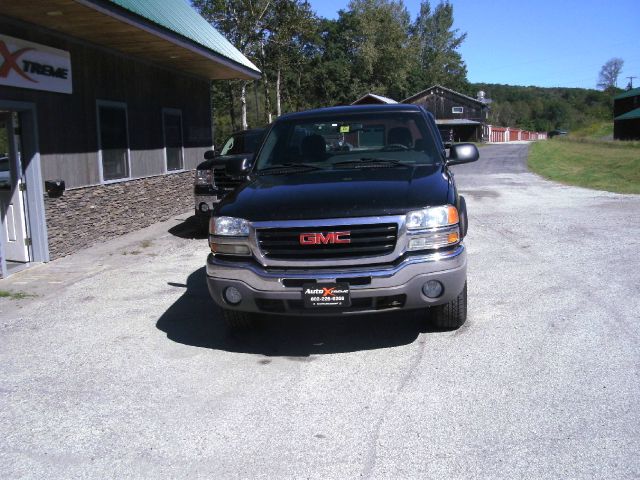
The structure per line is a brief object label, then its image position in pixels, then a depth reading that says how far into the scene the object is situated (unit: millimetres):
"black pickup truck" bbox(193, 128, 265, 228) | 10883
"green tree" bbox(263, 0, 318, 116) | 33906
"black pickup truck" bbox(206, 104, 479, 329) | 4555
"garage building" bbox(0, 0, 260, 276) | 8680
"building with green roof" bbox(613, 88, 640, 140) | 65438
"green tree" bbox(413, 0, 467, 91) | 88938
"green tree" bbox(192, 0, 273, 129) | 32344
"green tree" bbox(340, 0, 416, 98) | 68375
